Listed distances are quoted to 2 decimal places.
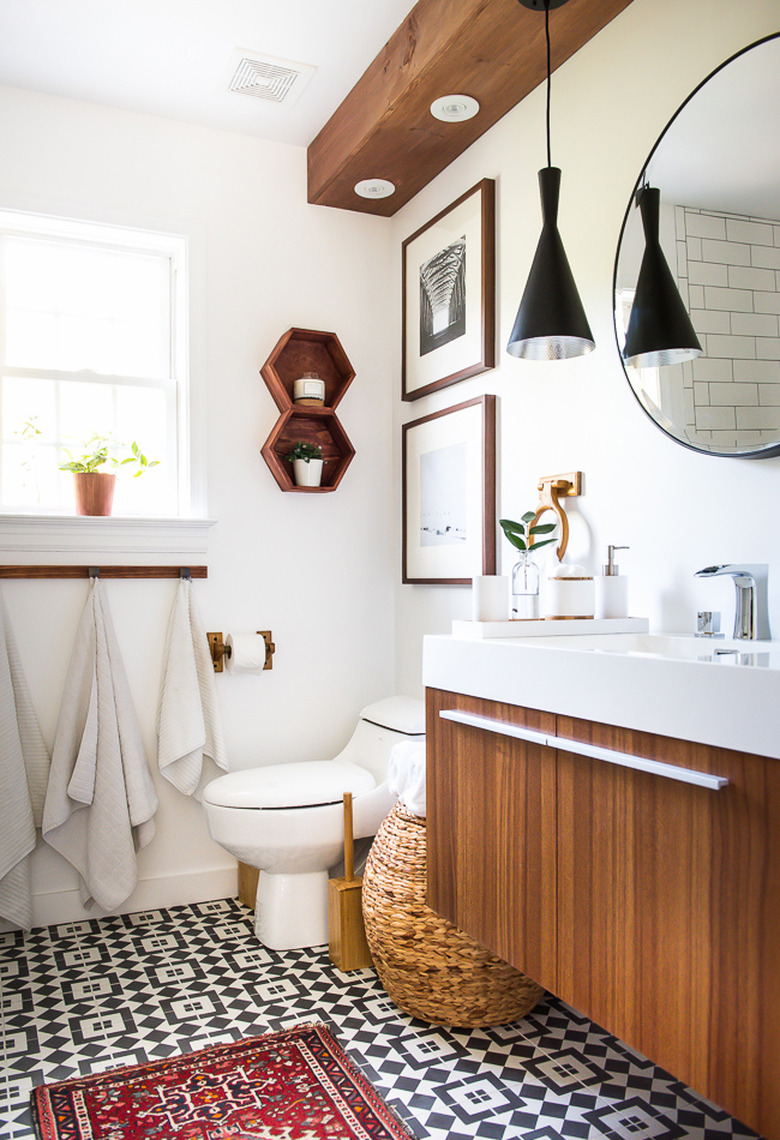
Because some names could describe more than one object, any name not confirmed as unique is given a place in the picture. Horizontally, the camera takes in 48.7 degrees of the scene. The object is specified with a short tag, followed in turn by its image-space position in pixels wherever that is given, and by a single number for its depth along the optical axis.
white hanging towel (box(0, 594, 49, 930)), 2.45
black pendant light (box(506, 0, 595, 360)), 1.70
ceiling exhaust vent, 2.46
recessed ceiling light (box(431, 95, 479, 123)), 2.30
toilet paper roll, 2.75
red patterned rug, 1.59
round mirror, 1.55
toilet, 2.32
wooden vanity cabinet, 1.03
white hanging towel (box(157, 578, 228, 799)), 2.70
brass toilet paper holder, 2.82
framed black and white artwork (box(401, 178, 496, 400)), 2.46
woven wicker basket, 1.90
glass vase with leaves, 1.98
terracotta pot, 2.64
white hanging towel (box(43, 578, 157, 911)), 2.55
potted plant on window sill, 2.64
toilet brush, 2.26
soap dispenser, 1.83
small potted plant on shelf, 2.88
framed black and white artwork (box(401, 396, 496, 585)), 2.47
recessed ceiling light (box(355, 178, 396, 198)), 2.82
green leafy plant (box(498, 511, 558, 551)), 2.00
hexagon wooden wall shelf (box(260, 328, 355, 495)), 2.86
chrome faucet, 1.55
